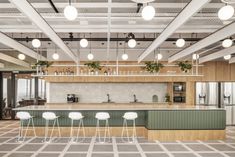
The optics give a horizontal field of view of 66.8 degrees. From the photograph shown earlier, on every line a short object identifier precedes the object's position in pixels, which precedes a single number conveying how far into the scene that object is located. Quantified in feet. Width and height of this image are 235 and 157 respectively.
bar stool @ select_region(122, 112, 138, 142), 16.70
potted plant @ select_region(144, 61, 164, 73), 19.35
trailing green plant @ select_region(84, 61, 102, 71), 19.43
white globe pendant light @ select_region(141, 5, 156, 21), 8.69
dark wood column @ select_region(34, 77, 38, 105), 30.55
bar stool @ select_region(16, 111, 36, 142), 16.90
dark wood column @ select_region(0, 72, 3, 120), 30.10
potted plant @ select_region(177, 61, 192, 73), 19.95
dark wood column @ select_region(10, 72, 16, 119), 30.70
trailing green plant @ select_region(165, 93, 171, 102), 25.20
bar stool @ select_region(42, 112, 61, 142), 16.76
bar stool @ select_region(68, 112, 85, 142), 16.65
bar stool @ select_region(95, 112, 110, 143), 18.69
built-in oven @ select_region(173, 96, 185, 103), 25.16
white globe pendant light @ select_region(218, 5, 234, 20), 8.35
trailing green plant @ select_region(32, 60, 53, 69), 19.40
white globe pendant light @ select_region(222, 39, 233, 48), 13.80
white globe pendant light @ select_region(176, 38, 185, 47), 14.37
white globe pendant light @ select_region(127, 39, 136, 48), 14.91
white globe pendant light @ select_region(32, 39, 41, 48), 14.95
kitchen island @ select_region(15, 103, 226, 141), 17.48
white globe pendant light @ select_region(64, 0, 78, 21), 8.70
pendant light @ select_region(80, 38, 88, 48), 15.20
